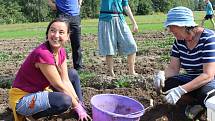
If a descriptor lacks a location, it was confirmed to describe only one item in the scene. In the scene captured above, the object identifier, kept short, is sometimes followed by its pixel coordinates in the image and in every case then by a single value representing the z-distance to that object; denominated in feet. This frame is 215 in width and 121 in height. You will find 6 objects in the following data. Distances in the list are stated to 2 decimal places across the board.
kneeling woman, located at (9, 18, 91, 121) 12.35
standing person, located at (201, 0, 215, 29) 52.60
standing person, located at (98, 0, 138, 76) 20.51
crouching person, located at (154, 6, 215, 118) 12.55
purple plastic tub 12.21
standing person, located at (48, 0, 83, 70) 21.26
